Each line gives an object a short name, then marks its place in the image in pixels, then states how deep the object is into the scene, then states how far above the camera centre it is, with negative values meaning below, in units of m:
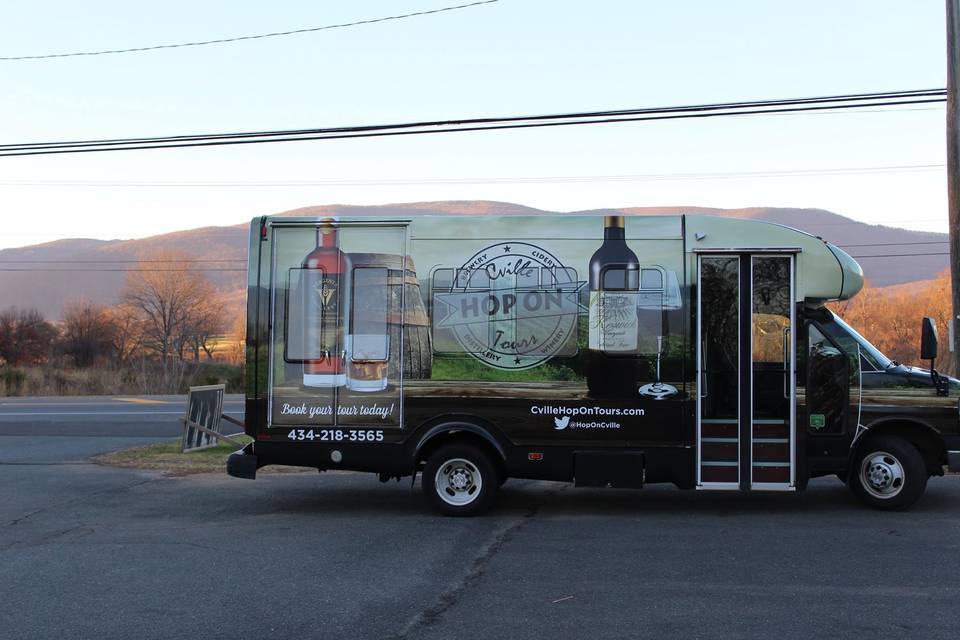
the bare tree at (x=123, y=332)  48.75 +1.75
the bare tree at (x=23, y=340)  46.62 +1.01
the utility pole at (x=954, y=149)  13.29 +3.23
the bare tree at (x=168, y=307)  62.59 +3.79
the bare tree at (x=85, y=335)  46.06 +1.33
